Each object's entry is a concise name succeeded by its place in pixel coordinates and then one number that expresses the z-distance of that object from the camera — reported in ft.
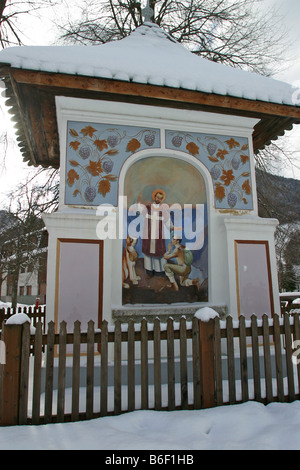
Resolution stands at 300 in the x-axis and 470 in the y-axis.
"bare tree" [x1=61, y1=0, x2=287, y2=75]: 39.06
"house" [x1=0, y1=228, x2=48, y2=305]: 46.91
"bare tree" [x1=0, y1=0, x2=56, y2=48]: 30.89
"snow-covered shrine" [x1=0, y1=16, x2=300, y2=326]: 15.48
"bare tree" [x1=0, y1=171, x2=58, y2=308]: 38.05
